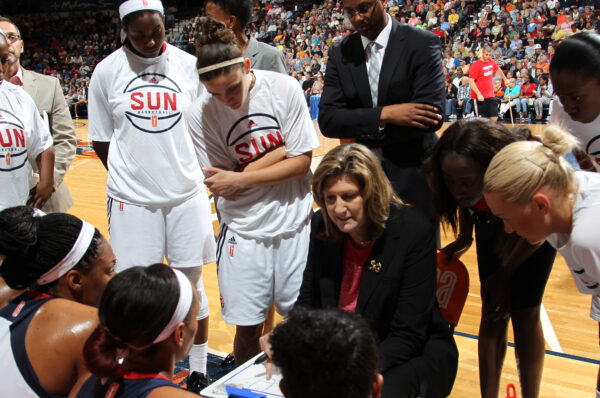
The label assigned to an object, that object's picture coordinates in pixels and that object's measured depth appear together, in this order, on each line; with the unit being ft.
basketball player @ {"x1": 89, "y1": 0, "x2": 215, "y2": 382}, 9.60
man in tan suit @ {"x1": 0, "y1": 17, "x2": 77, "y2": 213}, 11.41
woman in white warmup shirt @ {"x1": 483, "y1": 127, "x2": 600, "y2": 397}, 5.54
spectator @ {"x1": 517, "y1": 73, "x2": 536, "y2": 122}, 45.73
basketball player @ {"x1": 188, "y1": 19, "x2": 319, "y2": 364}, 8.68
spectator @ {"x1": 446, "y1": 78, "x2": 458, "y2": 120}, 49.14
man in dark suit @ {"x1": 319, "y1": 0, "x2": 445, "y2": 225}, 8.34
